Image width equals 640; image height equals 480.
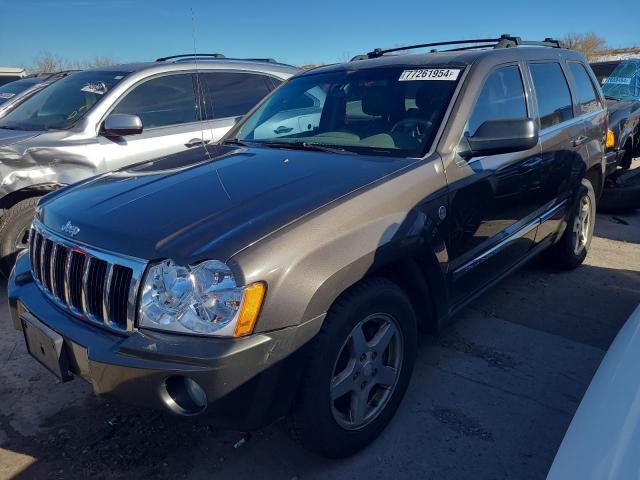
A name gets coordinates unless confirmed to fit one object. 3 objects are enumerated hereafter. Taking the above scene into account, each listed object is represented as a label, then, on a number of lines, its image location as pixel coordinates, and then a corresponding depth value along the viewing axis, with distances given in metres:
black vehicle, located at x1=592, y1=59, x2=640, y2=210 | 6.37
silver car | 4.30
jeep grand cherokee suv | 1.93
